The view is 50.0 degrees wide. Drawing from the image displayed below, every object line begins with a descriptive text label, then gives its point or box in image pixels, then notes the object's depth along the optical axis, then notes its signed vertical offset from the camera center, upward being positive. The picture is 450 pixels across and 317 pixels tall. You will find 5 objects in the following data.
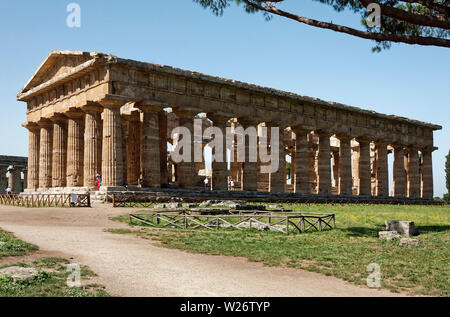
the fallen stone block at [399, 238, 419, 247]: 14.38 -2.06
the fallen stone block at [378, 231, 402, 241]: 15.52 -1.98
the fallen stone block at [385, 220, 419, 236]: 16.69 -1.85
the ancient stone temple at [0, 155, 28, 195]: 61.81 +0.94
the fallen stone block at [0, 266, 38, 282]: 8.44 -1.73
